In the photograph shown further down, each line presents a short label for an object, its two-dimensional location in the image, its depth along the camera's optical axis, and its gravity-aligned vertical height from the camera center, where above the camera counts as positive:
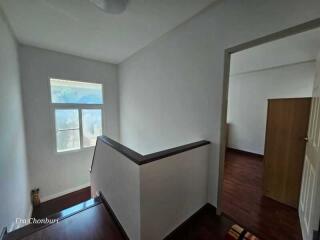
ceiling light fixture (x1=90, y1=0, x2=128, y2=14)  1.44 +1.08
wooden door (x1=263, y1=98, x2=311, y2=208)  1.86 -0.54
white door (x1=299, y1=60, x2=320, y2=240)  1.17 -0.67
